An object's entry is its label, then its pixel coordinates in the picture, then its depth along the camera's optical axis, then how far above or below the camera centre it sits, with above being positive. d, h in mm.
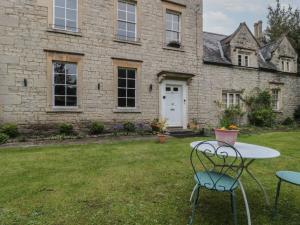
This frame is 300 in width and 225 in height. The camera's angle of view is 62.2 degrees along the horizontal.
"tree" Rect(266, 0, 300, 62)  23439 +9351
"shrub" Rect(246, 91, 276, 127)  16234 +80
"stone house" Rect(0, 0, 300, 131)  10375 +2375
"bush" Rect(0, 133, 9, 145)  9107 -1062
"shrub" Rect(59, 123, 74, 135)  10727 -829
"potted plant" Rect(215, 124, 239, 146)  3603 -349
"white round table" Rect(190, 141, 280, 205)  3201 -566
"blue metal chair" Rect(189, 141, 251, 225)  3080 -927
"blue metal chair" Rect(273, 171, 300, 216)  3180 -885
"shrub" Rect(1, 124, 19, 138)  9609 -797
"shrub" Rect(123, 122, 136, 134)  12047 -811
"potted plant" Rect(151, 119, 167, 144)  11654 -776
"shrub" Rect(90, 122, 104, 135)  11328 -821
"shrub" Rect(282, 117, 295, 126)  17953 -765
